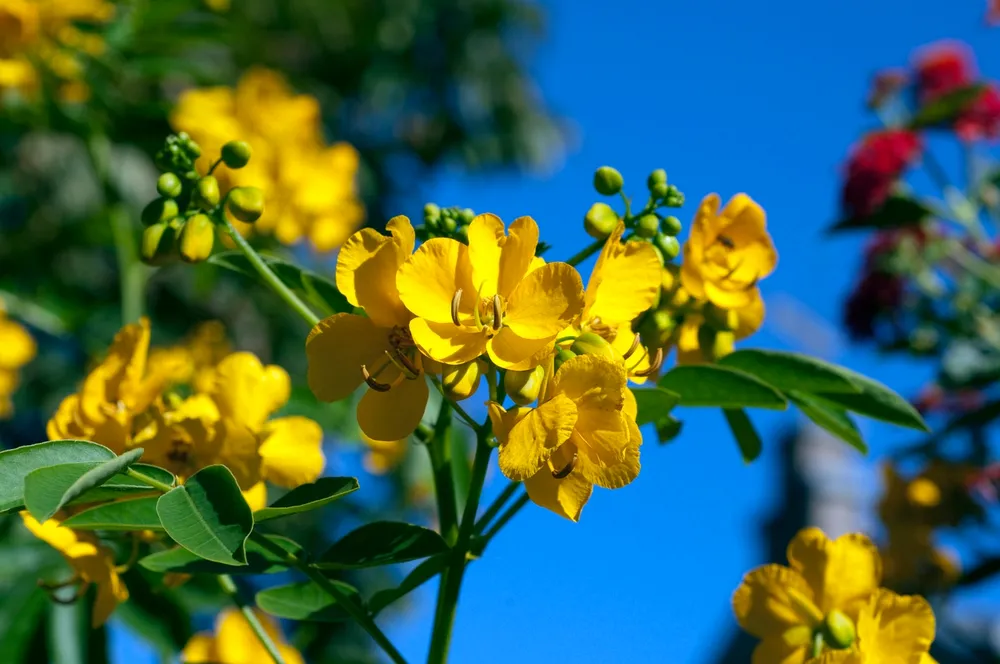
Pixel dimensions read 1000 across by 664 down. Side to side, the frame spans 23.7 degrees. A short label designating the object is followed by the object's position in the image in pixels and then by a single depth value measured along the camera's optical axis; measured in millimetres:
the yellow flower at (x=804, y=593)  498
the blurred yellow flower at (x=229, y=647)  546
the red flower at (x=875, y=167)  898
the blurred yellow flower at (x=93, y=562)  484
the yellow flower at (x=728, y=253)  497
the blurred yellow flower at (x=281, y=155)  790
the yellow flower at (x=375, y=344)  459
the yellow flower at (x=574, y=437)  444
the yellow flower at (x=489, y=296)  448
